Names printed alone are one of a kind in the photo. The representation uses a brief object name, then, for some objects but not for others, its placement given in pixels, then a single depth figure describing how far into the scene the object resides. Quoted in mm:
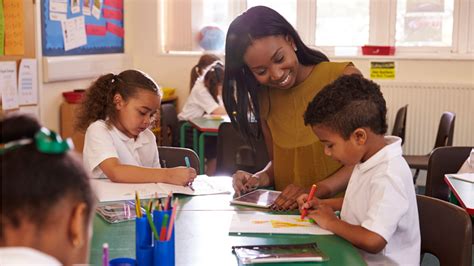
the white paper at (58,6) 4853
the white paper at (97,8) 5461
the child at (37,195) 861
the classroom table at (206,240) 1506
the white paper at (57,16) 4859
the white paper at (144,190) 2082
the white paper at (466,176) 2631
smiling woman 2039
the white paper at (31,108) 4531
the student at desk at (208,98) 4879
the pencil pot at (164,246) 1372
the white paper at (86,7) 5277
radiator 5398
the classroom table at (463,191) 2214
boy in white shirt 1576
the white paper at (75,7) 5133
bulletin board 4867
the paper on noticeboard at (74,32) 5082
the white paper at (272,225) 1695
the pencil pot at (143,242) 1399
